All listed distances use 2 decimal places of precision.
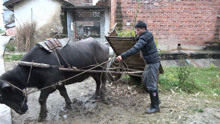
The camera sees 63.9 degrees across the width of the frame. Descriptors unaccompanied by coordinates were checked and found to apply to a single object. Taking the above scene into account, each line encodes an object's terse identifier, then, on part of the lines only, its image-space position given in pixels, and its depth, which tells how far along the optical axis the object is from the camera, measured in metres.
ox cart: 4.25
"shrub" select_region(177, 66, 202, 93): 5.18
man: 3.67
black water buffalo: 3.31
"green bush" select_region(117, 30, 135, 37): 5.49
